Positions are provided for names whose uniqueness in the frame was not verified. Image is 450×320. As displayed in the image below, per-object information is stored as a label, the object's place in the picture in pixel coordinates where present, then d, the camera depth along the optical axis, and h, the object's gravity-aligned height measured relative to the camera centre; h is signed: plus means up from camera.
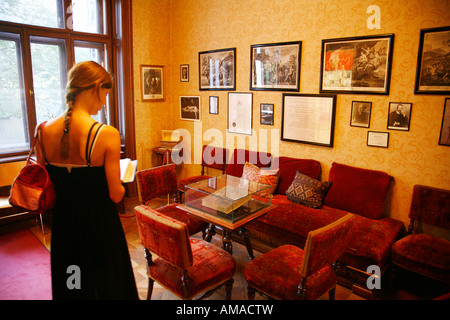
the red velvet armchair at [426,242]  2.78 -1.27
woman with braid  1.75 -0.52
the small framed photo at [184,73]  5.65 +0.54
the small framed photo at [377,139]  3.56 -0.36
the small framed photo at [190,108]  5.58 -0.08
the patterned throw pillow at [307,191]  3.73 -1.01
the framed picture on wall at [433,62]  3.09 +0.44
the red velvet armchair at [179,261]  2.25 -1.25
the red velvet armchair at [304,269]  2.15 -1.26
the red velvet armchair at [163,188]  3.44 -0.98
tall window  4.32 +0.75
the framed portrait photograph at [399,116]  3.39 -0.10
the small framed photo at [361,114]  3.65 -0.09
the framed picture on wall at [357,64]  3.47 +0.47
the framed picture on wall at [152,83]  5.54 +0.35
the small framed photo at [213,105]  5.24 -0.02
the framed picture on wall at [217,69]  4.93 +0.55
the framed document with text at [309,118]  3.96 -0.17
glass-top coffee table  2.82 -0.93
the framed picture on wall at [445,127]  3.12 -0.19
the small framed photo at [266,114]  4.54 -0.13
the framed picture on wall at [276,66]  4.18 +0.52
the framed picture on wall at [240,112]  4.79 -0.12
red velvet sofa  2.99 -1.21
